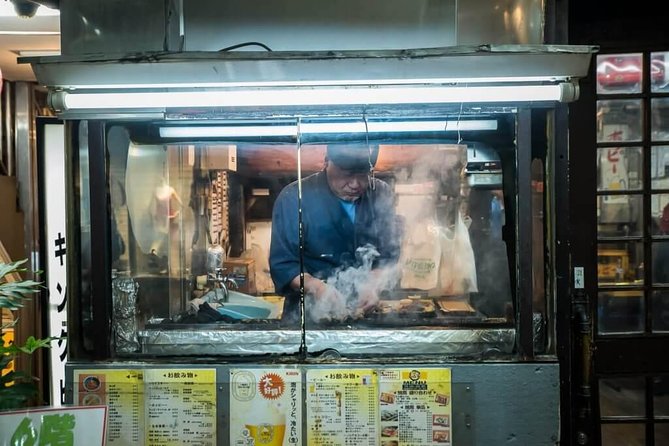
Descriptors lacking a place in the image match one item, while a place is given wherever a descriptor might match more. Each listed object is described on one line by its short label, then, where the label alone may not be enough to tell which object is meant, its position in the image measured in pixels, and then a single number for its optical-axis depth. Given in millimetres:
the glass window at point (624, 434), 3895
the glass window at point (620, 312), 3873
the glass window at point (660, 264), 3877
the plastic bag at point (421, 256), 3717
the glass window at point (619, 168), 3854
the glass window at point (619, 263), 3861
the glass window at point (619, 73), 3844
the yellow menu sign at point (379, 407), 3148
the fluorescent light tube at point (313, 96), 2789
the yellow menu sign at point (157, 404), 3201
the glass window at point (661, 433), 3908
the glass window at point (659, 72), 3834
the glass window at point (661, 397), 3889
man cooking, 3617
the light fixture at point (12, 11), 4613
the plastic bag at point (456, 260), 3713
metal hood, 2607
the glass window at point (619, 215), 3863
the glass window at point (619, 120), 3848
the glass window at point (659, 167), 3861
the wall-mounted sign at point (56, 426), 2652
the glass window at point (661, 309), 3885
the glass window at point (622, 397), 3889
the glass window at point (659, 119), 3869
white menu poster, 3189
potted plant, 2879
